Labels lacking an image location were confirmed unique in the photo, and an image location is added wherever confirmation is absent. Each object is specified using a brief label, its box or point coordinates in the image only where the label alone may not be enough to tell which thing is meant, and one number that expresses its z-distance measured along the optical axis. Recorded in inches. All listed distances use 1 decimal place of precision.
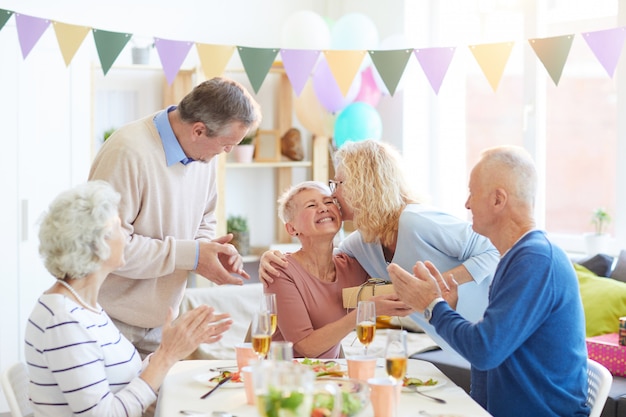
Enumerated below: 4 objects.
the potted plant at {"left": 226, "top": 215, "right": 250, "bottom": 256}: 217.5
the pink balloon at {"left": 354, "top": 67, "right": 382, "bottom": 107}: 204.4
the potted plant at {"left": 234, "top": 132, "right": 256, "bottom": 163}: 215.8
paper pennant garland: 143.4
